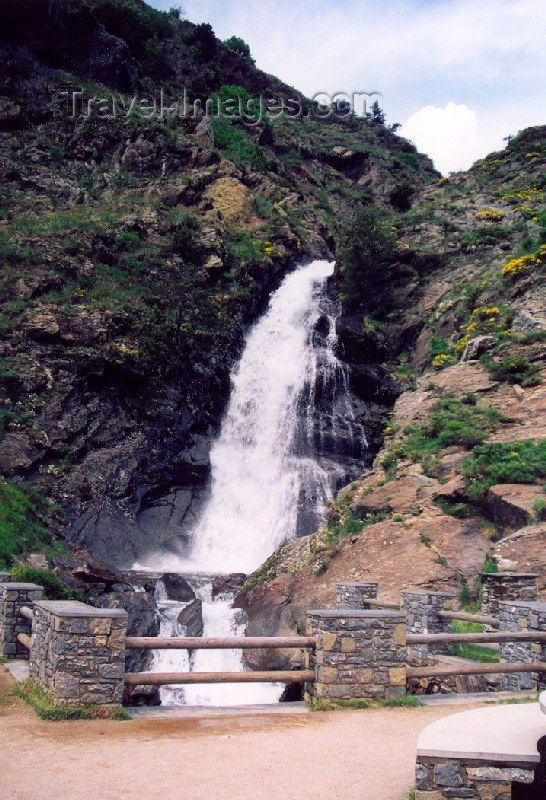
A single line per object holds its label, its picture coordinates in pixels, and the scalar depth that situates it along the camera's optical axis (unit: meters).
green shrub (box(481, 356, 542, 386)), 24.83
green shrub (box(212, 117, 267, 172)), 49.16
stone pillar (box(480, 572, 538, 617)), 13.45
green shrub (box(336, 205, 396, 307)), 39.75
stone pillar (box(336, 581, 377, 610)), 14.86
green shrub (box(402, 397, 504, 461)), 23.19
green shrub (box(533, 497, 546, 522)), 17.83
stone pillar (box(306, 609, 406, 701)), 9.49
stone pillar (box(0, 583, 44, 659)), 11.30
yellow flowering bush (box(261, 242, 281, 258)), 41.30
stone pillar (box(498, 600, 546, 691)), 11.02
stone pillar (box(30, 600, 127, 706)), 8.33
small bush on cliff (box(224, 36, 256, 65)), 77.12
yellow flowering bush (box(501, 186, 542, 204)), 42.41
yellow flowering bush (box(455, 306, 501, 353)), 29.83
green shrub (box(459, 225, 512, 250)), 38.97
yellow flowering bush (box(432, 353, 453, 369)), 30.61
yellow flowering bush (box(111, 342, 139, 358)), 30.00
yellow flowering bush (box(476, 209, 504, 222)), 42.16
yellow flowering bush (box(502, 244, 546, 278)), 30.38
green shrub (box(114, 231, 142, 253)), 35.19
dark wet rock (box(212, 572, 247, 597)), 22.09
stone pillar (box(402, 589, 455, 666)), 13.74
